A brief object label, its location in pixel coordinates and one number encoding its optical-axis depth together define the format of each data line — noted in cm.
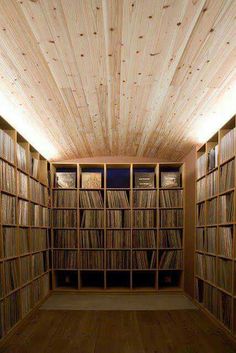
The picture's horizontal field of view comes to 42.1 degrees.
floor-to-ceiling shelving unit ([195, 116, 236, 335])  284
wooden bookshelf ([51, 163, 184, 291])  477
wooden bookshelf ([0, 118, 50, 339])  279
